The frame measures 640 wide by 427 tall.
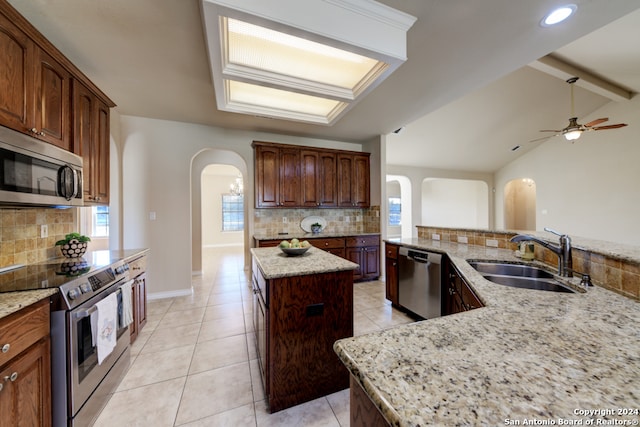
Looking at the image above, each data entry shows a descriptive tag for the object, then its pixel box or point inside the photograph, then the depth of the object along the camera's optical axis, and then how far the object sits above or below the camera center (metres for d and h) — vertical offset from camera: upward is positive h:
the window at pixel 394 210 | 9.73 +0.14
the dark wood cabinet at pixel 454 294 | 1.57 -0.64
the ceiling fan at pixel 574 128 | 3.77 +1.39
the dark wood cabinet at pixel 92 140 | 1.95 +0.69
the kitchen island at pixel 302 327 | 1.50 -0.76
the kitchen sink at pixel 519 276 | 1.45 -0.46
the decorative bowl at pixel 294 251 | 1.98 -0.31
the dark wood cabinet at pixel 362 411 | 0.60 -0.54
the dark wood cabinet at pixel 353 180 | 4.35 +0.64
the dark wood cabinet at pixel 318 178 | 4.08 +0.64
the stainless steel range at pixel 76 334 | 1.22 -0.66
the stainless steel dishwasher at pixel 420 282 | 2.31 -0.74
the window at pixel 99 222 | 5.60 -0.15
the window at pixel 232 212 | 8.42 +0.10
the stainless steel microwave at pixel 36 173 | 1.30 +0.28
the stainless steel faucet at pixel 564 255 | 1.39 -0.26
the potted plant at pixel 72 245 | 1.96 -0.25
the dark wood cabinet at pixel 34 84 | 1.35 +0.88
